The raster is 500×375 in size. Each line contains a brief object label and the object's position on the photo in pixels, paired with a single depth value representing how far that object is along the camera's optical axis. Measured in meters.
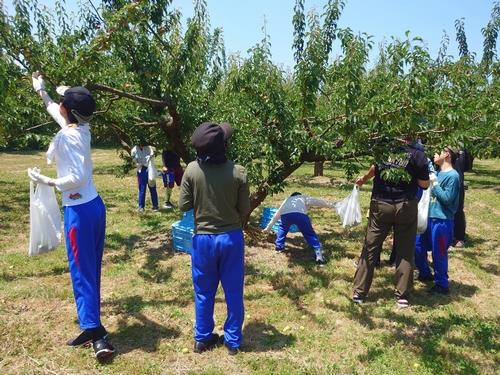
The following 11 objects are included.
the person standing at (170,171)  9.85
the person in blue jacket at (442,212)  4.98
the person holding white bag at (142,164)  9.20
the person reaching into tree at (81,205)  3.44
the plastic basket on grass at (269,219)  7.11
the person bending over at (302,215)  6.06
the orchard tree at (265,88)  4.06
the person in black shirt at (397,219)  4.51
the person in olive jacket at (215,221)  3.54
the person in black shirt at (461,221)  7.22
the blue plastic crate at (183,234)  6.32
